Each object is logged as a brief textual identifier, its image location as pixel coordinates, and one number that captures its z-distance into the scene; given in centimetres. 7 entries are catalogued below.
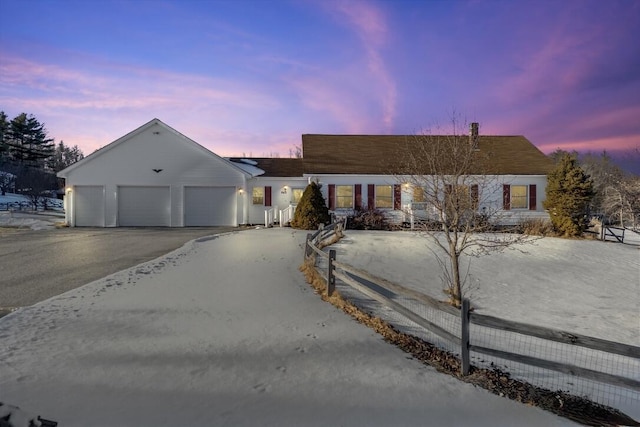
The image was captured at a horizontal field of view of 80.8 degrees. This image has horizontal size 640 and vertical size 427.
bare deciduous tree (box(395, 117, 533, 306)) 943
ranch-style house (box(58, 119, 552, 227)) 2292
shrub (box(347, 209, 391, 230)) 2108
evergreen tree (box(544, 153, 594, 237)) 1994
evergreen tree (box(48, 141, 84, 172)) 9251
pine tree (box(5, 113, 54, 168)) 6103
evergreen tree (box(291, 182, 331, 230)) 1989
